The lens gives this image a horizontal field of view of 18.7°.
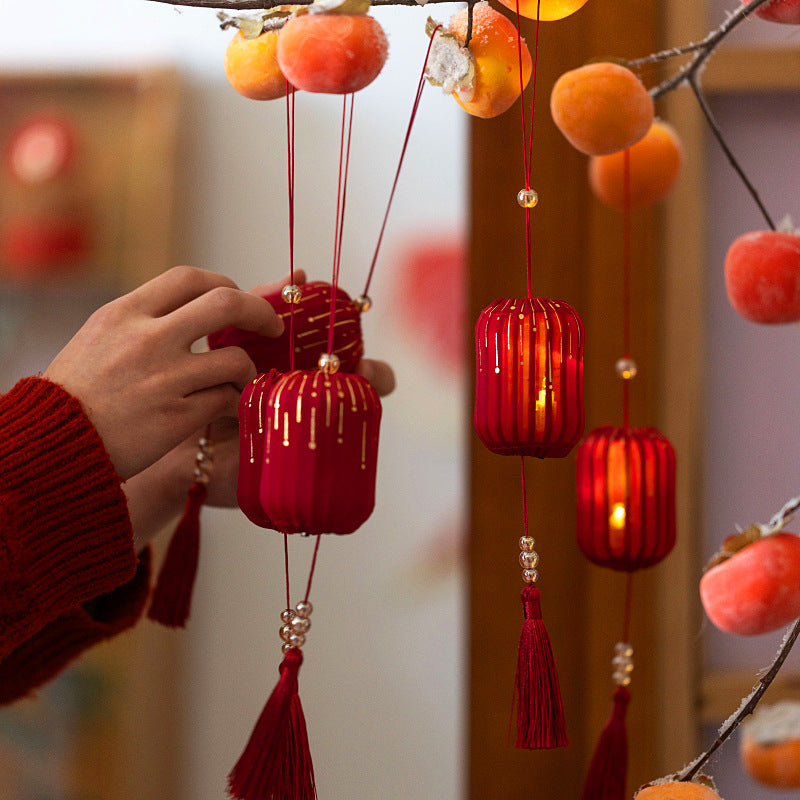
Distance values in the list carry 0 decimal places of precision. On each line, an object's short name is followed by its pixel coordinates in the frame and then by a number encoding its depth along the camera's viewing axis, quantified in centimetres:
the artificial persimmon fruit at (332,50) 102
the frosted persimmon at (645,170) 118
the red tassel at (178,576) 120
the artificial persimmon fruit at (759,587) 107
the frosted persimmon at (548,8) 106
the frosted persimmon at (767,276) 111
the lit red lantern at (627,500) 114
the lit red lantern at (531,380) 105
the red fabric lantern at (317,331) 115
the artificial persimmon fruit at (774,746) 117
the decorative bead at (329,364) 105
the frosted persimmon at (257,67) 108
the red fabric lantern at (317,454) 103
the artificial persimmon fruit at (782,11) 109
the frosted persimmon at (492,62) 106
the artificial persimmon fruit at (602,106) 107
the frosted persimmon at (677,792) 107
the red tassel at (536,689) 106
